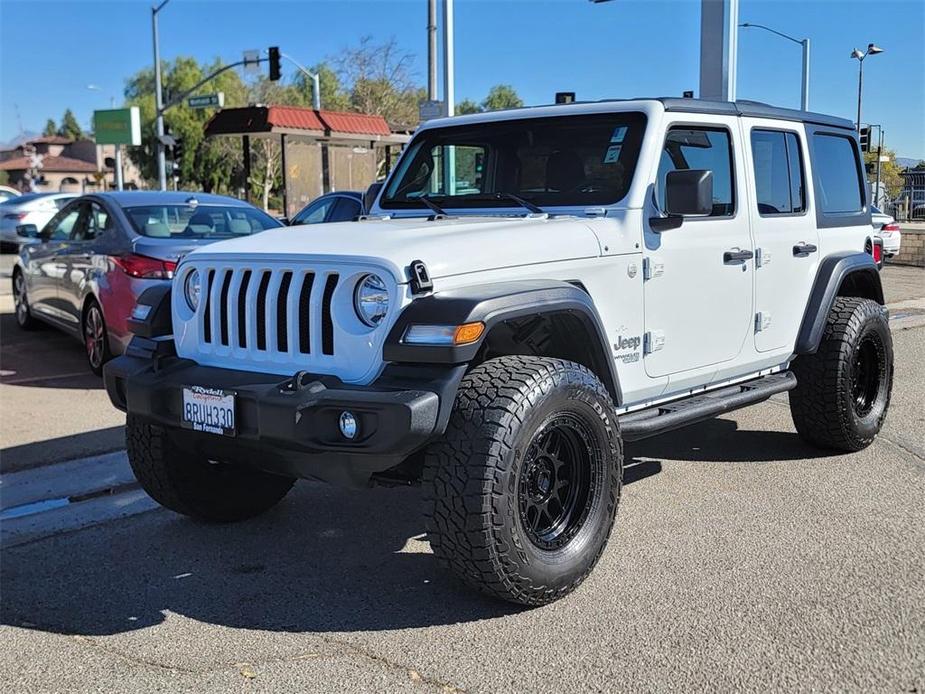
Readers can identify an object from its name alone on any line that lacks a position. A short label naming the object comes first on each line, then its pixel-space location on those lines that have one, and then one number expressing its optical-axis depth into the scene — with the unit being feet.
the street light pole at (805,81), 105.56
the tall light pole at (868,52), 112.98
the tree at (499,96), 273.54
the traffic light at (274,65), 108.37
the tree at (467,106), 226.34
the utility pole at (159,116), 112.98
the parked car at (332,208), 41.50
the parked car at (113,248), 24.76
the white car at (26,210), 76.18
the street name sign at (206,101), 114.21
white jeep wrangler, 11.12
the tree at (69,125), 447.42
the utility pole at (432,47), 58.03
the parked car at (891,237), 64.18
